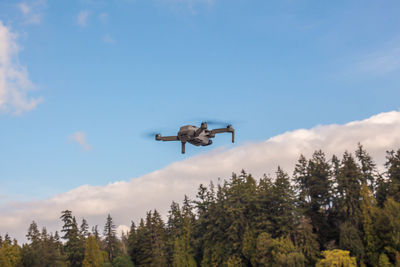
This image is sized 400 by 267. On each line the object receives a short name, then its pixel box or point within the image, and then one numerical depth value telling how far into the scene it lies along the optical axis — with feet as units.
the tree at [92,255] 321.52
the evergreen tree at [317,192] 272.51
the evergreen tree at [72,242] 342.11
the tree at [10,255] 335.47
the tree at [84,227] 406.62
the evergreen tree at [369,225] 227.05
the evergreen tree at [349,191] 255.09
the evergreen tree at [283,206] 252.01
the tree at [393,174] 247.09
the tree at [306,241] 238.48
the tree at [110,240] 382.01
